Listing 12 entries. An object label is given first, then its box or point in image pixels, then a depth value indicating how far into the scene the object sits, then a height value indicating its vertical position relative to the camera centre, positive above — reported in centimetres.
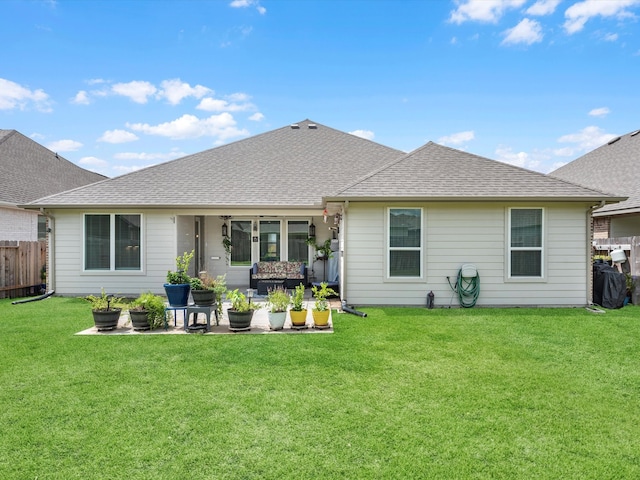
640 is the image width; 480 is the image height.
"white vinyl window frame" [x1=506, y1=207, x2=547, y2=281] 859 -18
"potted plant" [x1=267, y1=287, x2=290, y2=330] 670 -122
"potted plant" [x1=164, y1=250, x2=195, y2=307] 702 -89
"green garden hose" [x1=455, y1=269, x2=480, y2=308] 857 -106
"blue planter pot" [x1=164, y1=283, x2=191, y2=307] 702 -99
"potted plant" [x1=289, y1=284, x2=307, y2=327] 674 -124
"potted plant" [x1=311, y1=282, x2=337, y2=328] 676 -127
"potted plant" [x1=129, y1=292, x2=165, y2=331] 666 -126
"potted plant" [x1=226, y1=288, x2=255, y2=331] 660 -126
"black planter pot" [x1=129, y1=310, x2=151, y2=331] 664 -138
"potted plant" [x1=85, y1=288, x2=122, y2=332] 661 -128
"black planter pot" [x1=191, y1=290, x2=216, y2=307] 694 -104
